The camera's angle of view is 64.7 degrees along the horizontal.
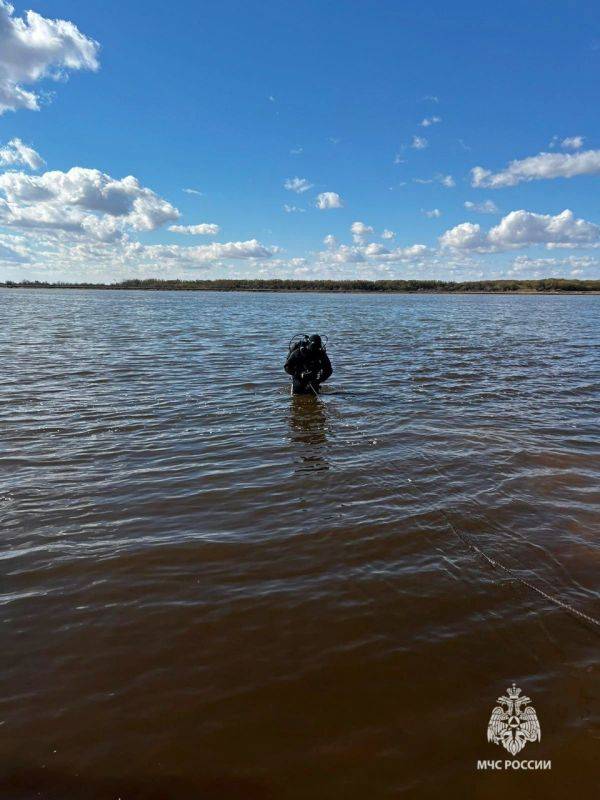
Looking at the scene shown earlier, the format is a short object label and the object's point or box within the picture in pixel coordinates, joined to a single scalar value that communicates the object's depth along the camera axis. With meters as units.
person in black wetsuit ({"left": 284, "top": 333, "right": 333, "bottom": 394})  12.26
